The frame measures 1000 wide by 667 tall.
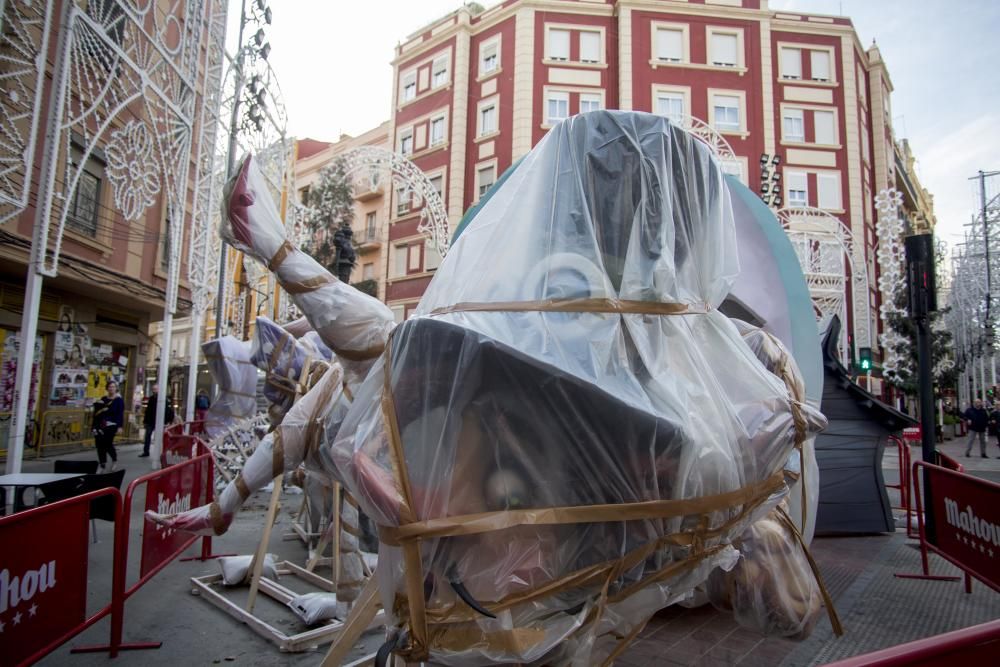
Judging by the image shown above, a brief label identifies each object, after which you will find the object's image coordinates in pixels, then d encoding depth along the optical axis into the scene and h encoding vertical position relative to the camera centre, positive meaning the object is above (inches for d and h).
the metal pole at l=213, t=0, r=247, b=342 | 475.2 +222.6
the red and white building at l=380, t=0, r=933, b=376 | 970.1 +534.3
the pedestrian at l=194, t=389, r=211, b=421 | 666.2 -15.2
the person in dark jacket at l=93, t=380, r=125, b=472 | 421.7 -24.6
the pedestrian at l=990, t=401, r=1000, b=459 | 673.7 -13.0
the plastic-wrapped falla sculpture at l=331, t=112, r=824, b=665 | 59.5 -3.3
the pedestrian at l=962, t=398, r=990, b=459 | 609.0 -13.9
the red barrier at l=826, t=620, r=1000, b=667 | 52.3 -22.9
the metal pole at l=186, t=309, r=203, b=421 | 449.1 +27.7
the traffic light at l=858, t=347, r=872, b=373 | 592.9 +47.9
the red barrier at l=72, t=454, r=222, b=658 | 137.3 -38.7
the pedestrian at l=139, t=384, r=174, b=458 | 523.5 -28.2
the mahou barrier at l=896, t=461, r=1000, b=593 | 148.6 -32.7
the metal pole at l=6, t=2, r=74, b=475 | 248.4 +64.6
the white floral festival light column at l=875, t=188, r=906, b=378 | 683.4 +181.4
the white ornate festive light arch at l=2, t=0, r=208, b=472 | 259.1 +158.9
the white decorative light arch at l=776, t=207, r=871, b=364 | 783.7 +192.5
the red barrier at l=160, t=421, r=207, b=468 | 323.9 -32.4
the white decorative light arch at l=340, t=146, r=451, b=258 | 569.3 +226.2
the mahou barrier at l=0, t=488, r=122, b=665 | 103.1 -37.2
